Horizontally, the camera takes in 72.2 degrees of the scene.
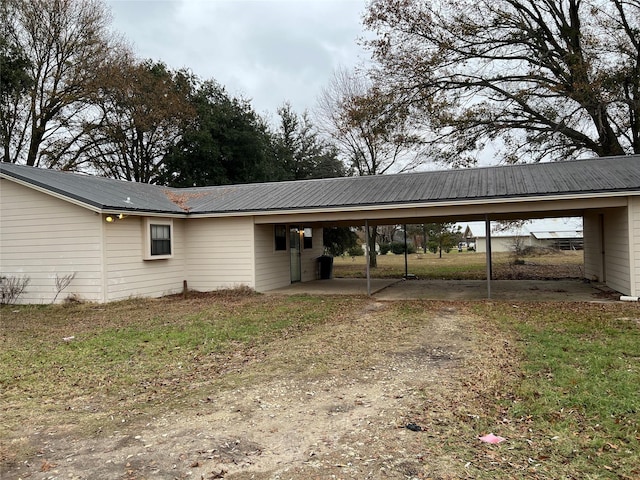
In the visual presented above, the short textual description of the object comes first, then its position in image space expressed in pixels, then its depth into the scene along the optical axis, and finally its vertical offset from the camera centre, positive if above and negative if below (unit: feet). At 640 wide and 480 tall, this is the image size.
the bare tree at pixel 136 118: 69.51 +21.27
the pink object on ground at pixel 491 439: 10.38 -4.79
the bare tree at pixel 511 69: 52.21 +20.93
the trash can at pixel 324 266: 54.24 -2.98
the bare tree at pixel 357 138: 64.90 +17.01
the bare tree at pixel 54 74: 64.39 +26.59
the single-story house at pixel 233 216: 31.96 +2.12
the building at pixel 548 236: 109.91 +0.24
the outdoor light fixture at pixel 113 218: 32.37 +2.24
